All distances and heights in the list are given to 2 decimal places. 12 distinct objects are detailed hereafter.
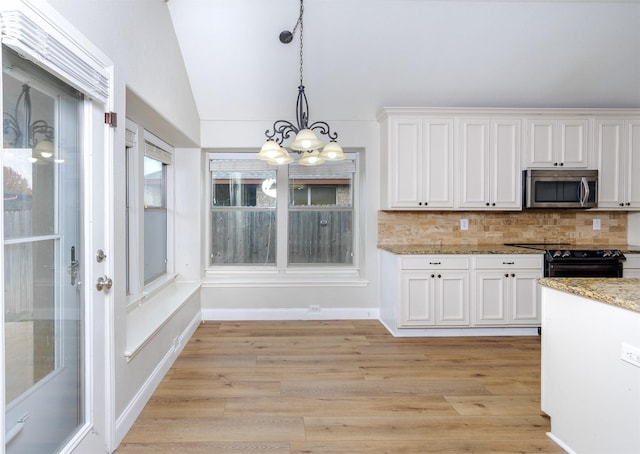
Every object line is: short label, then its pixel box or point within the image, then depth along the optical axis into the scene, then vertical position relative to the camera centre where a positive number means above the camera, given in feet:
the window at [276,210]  14.64 +0.56
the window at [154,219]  11.46 +0.15
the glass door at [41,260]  4.45 -0.50
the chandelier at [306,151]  7.81 +1.67
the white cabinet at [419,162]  12.80 +2.17
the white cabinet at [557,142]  12.94 +2.91
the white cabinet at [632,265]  11.99 -1.31
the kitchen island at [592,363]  5.19 -2.21
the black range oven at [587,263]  11.77 -1.22
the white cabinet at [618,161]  12.99 +2.26
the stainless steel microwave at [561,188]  12.82 +1.29
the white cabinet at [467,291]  12.15 -2.20
